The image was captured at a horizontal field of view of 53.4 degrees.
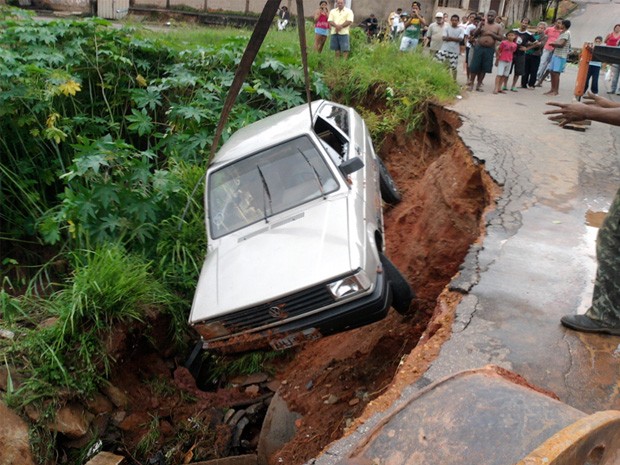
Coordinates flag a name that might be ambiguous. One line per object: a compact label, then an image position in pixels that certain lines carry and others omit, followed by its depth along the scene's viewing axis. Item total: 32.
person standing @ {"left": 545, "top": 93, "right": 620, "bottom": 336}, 3.50
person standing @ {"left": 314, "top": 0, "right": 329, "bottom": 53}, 13.09
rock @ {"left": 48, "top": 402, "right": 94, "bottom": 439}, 5.22
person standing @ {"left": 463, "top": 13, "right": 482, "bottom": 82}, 13.18
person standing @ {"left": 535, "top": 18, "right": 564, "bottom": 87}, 12.84
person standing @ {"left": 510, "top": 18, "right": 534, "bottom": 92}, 12.59
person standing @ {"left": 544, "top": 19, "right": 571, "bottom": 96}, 12.28
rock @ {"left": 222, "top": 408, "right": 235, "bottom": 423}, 5.75
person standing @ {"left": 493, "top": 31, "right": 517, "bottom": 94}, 11.85
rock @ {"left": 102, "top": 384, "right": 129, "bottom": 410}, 5.66
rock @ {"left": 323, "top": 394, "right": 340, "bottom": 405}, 4.96
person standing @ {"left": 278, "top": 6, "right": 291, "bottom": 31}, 16.35
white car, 4.64
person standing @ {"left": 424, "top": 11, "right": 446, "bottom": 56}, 13.00
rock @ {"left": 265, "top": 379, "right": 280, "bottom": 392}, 6.03
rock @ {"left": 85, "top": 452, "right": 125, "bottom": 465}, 5.16
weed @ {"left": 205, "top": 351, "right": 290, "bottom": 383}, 6.27
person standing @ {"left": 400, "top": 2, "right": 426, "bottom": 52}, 12.99
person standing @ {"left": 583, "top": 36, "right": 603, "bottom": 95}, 13.48
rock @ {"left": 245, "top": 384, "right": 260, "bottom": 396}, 6.06
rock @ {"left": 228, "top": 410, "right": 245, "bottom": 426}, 5.69
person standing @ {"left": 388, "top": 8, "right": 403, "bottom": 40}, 18.44
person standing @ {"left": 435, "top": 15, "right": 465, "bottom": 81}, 12.21
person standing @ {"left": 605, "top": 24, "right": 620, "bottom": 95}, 12.95
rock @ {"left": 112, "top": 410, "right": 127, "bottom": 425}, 5.62
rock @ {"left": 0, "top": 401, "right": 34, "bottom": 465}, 4.83
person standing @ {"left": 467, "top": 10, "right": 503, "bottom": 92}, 11.45
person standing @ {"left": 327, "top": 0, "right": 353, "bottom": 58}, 12.27
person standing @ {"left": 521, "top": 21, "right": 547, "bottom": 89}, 12.86
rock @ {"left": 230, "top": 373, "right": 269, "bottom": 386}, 6.21
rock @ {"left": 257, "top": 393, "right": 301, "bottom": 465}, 4.97
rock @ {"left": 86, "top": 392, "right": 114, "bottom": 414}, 5.51
